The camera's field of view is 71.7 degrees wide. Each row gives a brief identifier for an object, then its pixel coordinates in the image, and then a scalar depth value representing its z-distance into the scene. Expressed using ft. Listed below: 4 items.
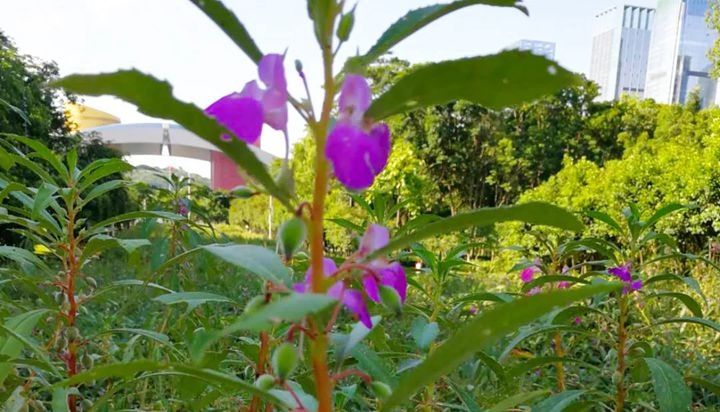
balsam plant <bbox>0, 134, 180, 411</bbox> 3.22
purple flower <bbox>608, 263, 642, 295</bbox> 4.23
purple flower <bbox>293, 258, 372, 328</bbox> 1.41
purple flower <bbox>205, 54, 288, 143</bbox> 1.43
